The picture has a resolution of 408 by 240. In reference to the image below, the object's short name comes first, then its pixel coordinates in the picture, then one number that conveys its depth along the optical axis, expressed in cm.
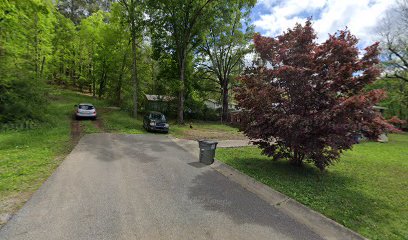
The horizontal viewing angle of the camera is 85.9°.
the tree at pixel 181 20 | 1905
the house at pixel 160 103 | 2619
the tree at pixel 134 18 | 1900
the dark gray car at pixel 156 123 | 1641
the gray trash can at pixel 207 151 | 892
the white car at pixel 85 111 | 1761
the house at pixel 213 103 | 3696
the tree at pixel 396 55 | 2427
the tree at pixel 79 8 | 4153
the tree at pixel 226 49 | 2662
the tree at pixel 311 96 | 628
